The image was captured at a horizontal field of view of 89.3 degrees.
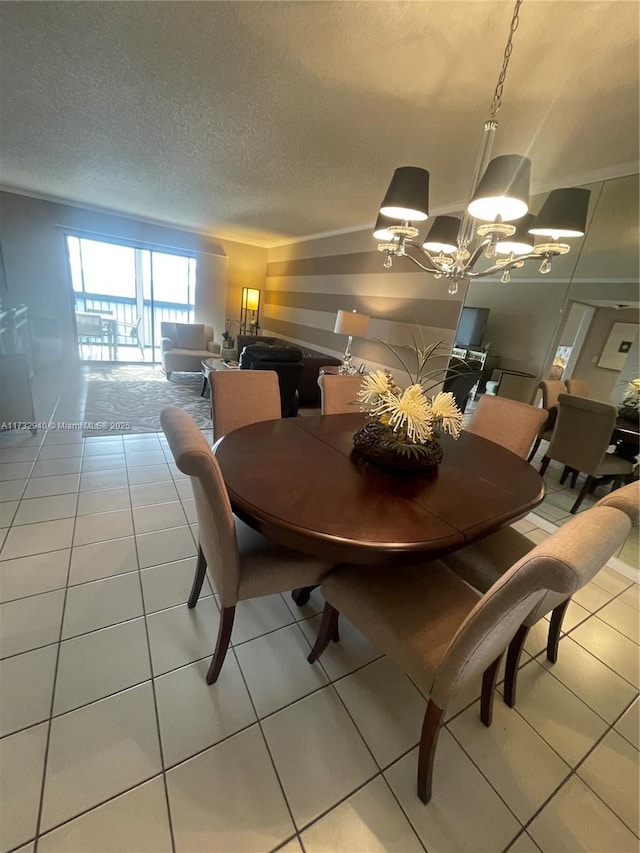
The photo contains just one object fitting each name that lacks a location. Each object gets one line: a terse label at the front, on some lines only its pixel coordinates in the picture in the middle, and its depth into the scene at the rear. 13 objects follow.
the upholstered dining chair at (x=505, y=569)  1.16
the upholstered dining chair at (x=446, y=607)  0.67
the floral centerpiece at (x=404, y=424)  1.24
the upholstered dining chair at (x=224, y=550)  0.91
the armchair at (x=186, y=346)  5.12
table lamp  3.73
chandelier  1.13
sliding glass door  5.65
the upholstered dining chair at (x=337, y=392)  2.23
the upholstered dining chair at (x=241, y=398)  1.90
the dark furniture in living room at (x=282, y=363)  3.36
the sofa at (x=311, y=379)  3.81
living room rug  3.37
